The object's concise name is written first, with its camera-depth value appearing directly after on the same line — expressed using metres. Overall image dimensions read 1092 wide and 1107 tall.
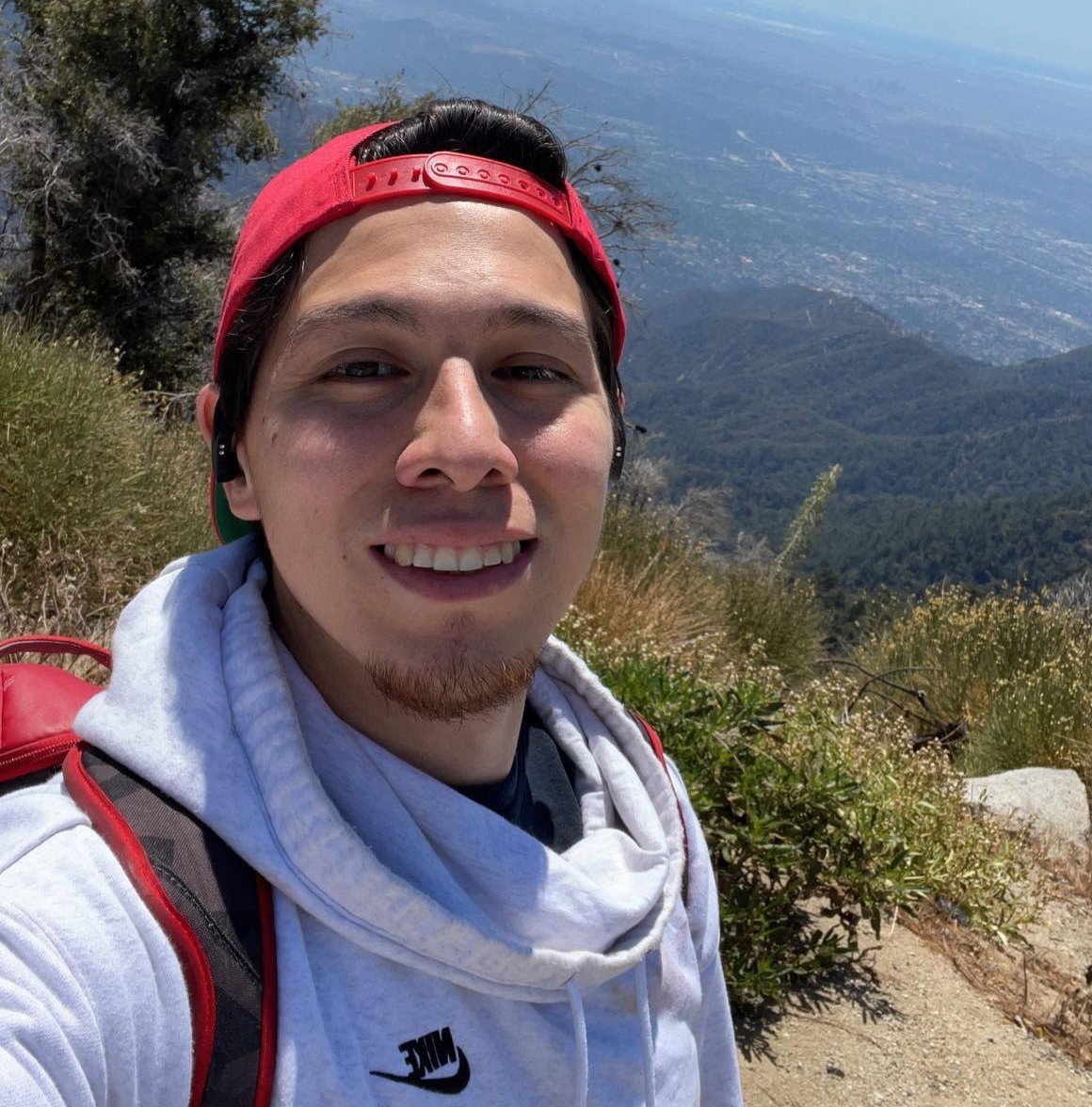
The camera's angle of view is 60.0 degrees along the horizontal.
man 0.77
